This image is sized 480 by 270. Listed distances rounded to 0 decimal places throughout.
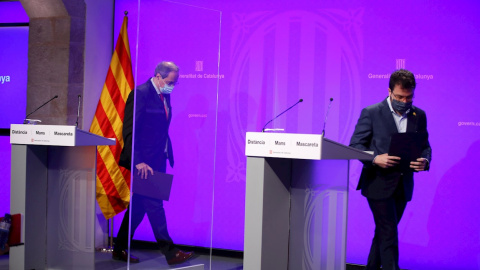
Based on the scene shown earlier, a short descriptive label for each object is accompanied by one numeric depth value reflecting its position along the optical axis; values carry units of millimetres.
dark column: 5895
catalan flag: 5887
